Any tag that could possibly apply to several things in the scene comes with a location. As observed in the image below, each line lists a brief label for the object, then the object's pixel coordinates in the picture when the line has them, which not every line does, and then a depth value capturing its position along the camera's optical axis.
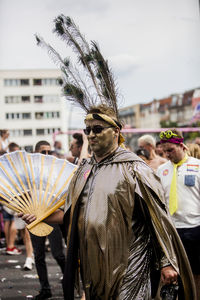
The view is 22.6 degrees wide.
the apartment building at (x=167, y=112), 125.19
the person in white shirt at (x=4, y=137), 11.55
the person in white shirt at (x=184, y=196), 5.52
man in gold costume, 3.75
